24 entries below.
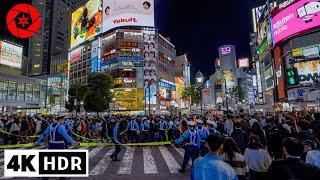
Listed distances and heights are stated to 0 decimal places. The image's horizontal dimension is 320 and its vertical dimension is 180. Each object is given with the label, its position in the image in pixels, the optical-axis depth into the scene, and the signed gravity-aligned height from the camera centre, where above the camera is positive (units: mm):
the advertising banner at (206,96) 21811 +931
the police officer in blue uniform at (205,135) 6649 -1171
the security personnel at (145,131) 13023 -1940
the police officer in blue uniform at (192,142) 6287 -1355
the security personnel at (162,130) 13165 -1901
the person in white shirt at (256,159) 3584 -1133
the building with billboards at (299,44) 32007 +11376
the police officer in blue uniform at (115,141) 8300 -1715
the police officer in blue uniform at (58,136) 5631 -965
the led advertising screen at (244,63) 95821 +21537
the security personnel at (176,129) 13185 -1851
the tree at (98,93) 39820 +2726
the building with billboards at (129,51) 56119 +17889
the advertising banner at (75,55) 72336 +20637
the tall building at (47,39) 115901 +43584
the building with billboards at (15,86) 42689 +5467
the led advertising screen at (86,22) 64543 +32089
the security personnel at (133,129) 12524 -1719
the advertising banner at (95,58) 62671 +16876
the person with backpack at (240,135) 7018 -1359
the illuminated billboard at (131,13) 57869 +29970
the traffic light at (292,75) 29858 +4622
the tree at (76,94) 48387 +3254
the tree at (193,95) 65113 +3343
